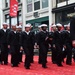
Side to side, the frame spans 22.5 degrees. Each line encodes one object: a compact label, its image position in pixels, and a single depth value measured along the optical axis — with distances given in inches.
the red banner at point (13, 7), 747.9
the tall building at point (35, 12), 724.0
